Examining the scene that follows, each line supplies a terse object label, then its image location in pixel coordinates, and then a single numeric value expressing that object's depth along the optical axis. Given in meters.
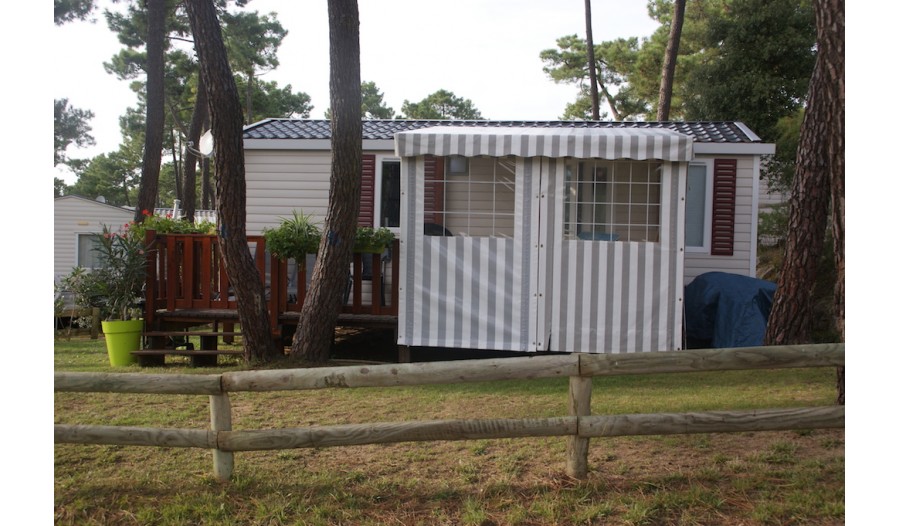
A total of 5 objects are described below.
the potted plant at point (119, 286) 7.88
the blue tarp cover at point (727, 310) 7.82
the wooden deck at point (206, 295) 8.02
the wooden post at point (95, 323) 10.13
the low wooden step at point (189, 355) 7.73
